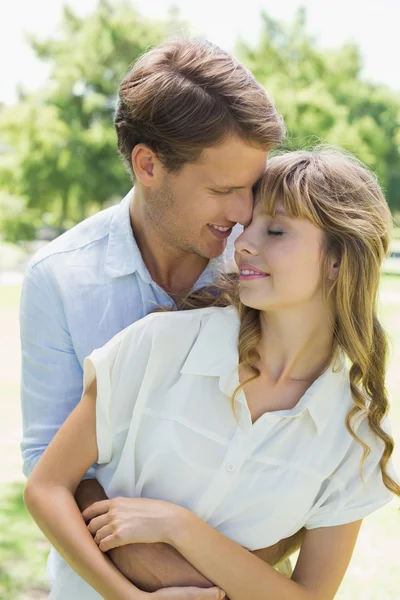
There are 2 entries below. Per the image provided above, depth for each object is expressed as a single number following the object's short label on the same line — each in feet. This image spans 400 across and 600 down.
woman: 6.84
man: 8.16
